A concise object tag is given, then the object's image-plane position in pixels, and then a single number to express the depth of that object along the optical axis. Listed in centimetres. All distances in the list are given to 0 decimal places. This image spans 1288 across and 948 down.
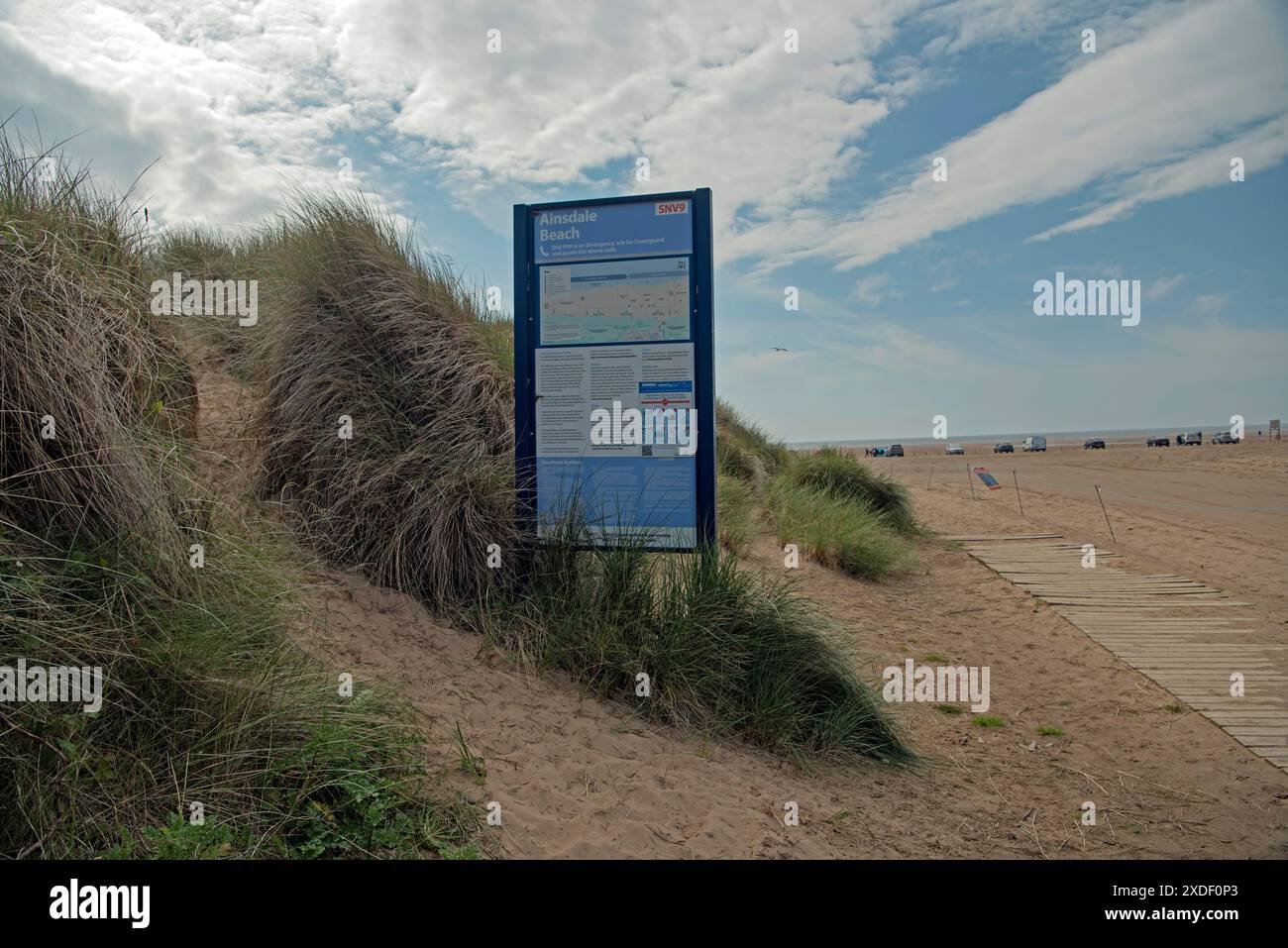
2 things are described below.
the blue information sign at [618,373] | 582
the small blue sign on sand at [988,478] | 1688
